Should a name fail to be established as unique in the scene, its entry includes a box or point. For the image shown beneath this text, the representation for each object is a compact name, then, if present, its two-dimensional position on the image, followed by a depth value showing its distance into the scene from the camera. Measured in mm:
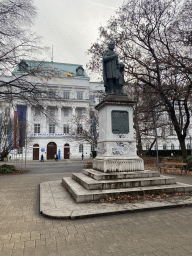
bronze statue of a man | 8125
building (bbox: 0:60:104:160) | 42750
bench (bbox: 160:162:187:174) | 13230
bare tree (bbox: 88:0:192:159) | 13742
